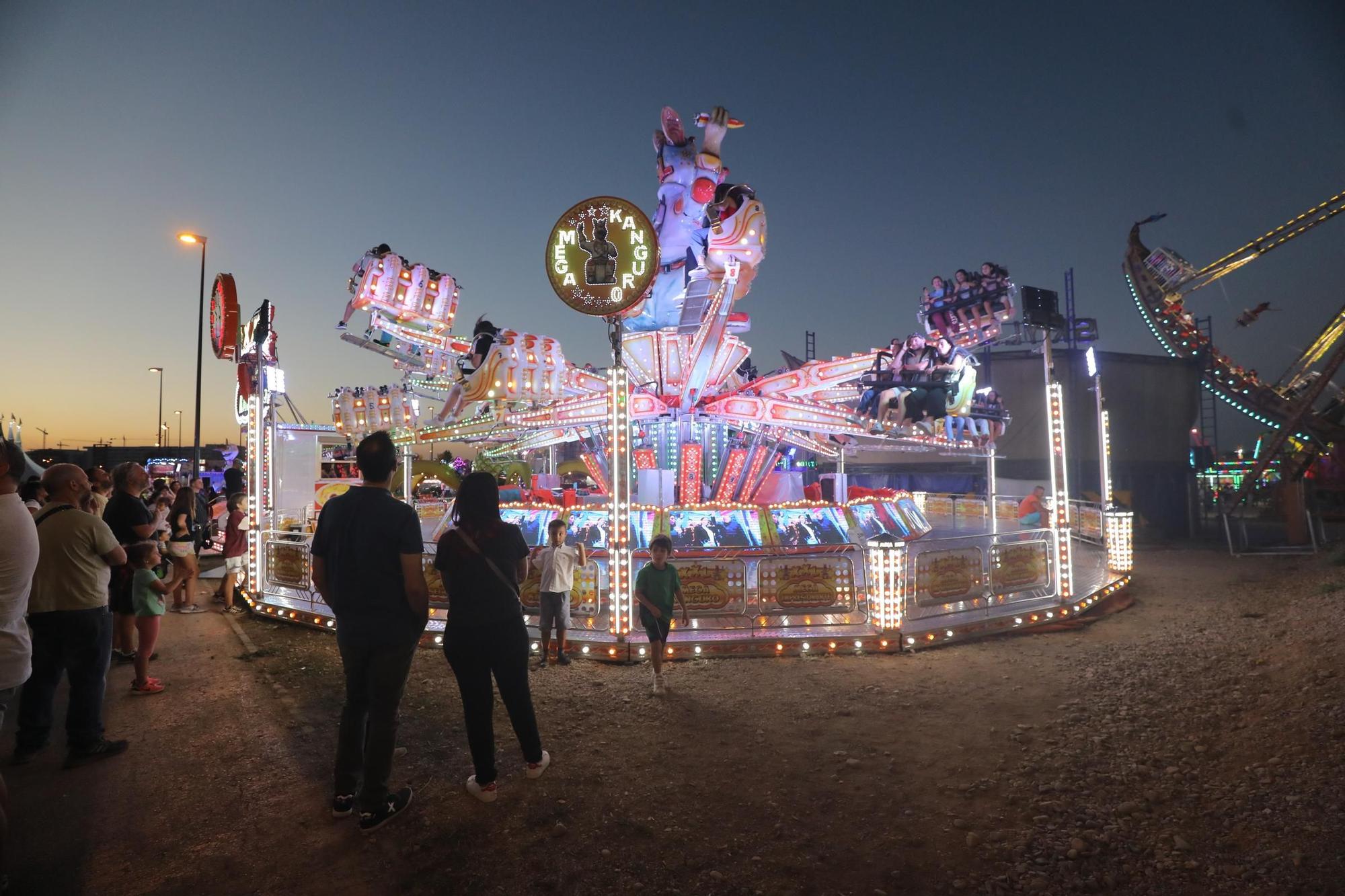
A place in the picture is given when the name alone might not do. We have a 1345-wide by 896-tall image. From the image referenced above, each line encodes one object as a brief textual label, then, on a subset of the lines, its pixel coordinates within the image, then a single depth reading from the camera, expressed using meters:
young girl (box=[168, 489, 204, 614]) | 8.59
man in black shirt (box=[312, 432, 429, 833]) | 3.51
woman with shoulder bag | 3.74
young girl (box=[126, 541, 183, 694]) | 5.95
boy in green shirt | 6.22
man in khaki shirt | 4.33
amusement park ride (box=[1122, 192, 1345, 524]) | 17.47
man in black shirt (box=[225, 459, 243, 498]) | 15.28
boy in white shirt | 7.09
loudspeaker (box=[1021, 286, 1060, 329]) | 9.72
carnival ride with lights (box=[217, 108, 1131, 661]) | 7.95
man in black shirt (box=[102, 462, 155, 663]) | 5.69
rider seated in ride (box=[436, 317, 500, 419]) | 10.52
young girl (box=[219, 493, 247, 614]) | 10.29
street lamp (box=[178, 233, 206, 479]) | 15.03
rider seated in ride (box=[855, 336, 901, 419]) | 10.88
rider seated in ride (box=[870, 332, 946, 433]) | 10.66
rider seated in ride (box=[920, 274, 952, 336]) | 11.81
